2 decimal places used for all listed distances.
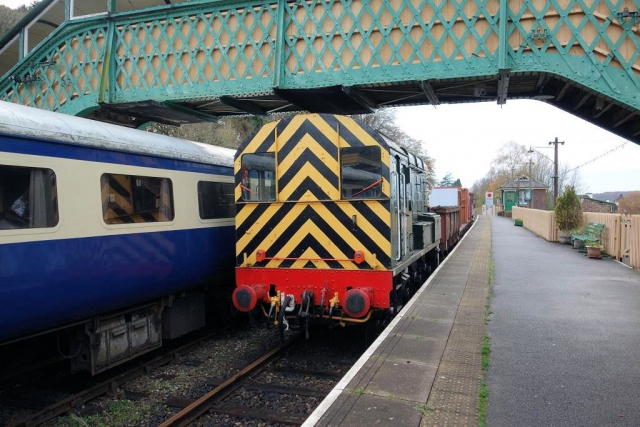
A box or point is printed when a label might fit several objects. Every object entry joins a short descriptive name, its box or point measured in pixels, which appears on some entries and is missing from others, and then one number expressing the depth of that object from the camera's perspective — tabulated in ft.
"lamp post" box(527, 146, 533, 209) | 161.29
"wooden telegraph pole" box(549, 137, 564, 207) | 105.60
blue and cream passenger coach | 14.56
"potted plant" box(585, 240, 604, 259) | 48.83
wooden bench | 52.13
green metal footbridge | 21.24
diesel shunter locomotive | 20.22
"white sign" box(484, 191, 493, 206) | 216.54
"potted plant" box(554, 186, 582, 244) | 63.21
